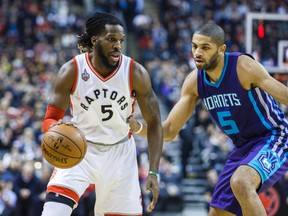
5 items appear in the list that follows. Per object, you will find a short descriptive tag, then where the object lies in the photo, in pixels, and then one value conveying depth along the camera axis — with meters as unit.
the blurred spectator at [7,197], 11.29
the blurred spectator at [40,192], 11.60
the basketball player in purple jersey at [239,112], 5.94
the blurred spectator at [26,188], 11.69
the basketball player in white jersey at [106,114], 5.92
